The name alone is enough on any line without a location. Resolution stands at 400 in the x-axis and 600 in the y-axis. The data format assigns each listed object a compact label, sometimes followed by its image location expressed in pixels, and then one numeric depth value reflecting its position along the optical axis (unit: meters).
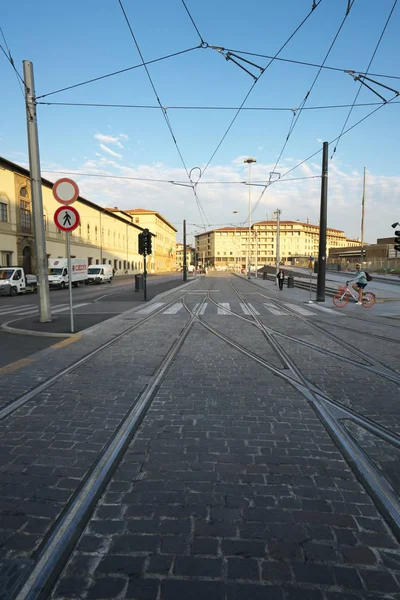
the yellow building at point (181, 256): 178.29
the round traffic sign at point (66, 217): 8.41
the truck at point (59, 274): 30.48
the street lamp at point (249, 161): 43.78
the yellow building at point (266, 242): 137.50
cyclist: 15.00
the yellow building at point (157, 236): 97.62
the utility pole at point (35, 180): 8.80
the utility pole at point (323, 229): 15.48
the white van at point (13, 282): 23.00
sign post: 8.28
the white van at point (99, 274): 38.47
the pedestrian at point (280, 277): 26.68
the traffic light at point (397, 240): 11.02
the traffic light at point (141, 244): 18.06
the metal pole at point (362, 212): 48.37
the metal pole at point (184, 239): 41.19
